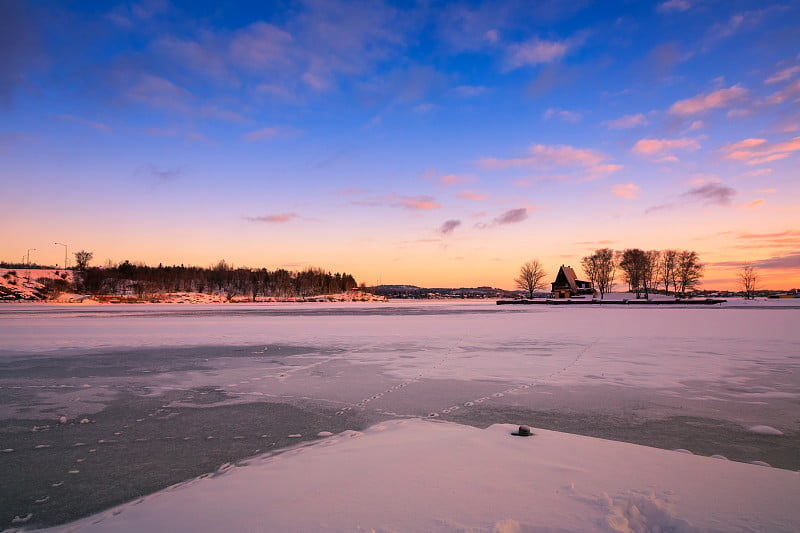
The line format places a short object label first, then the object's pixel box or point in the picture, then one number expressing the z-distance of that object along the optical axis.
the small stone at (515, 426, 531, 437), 4.35
